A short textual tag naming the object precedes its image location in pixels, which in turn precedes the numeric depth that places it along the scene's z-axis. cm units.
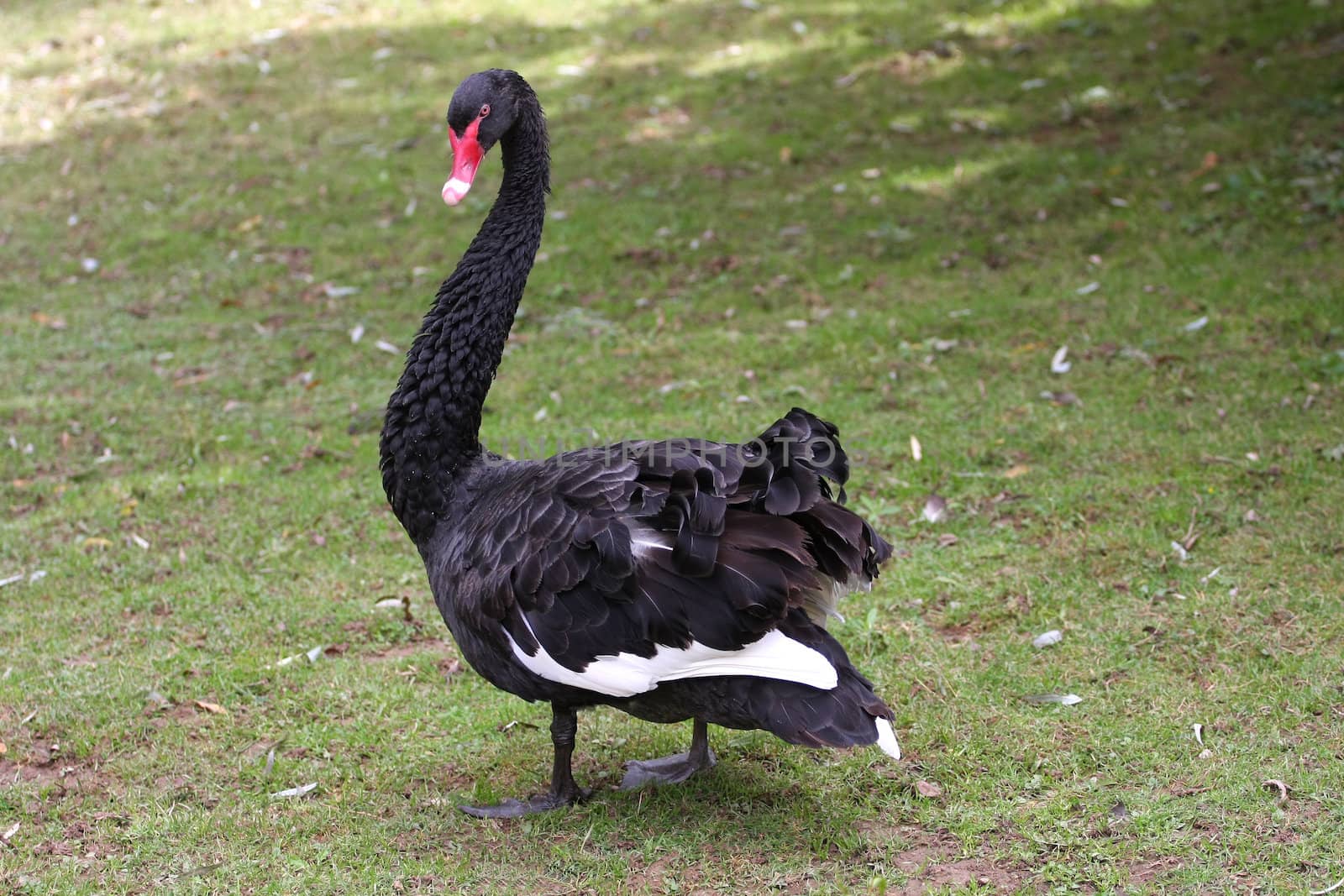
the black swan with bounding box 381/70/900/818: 323
